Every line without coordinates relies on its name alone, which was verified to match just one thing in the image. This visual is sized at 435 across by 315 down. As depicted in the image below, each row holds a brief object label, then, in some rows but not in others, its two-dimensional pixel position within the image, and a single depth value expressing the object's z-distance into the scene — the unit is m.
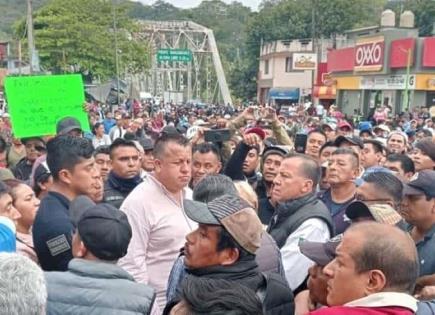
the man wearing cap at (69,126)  6.95
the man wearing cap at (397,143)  8.34
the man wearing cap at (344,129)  9.62
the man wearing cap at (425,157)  6.37
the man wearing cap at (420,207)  3.96
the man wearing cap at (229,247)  2.73
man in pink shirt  3.67
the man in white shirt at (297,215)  3.63
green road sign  36.56
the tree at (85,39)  37.44
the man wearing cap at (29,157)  7.15
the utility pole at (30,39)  19.08
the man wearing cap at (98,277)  2.68
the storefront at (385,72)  29.09
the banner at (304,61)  47.06
